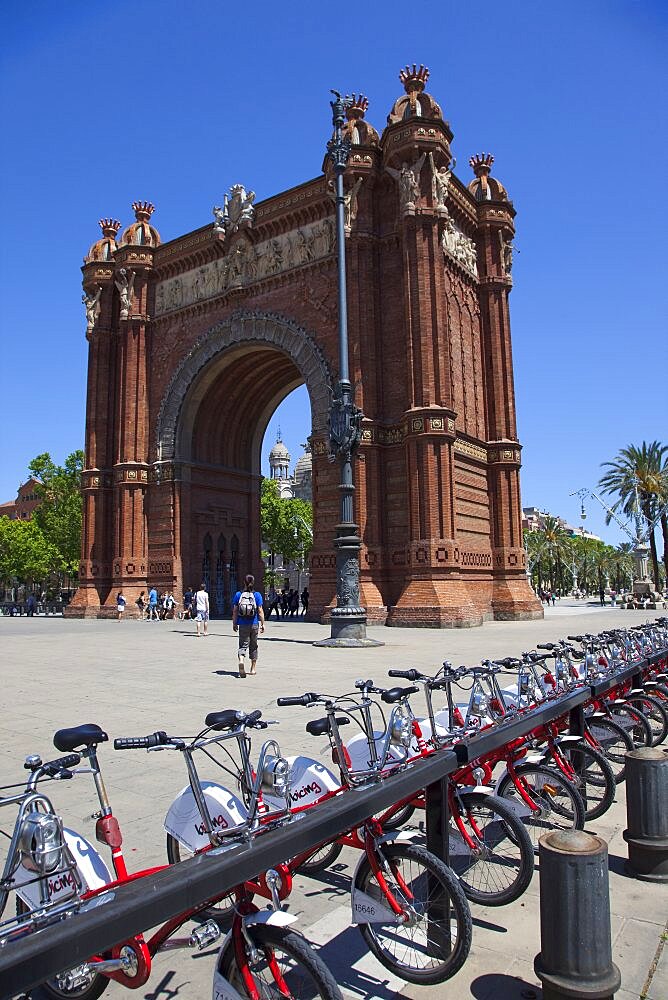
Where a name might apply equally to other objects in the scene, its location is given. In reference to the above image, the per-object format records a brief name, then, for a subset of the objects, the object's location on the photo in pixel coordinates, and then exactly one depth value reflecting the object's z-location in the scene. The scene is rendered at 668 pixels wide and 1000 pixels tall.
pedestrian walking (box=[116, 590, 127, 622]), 33.06
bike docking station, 2.14
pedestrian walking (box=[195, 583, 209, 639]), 23.29
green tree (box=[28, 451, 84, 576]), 58.22
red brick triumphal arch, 26.47
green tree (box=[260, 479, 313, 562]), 71.12
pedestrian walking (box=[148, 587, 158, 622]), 32.59
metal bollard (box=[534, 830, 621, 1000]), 3.16
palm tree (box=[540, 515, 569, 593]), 86.31
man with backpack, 13.51
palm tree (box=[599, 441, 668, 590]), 52.97
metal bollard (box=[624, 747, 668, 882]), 4.60
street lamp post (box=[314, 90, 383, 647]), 19.36
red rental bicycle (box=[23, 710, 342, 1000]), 2.83
